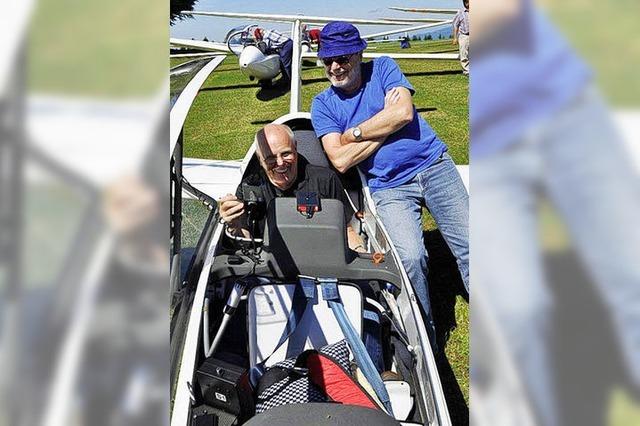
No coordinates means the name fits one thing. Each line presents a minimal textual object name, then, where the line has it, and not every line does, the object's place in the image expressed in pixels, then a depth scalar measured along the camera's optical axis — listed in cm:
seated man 256
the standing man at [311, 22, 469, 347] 296
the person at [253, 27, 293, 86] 918
